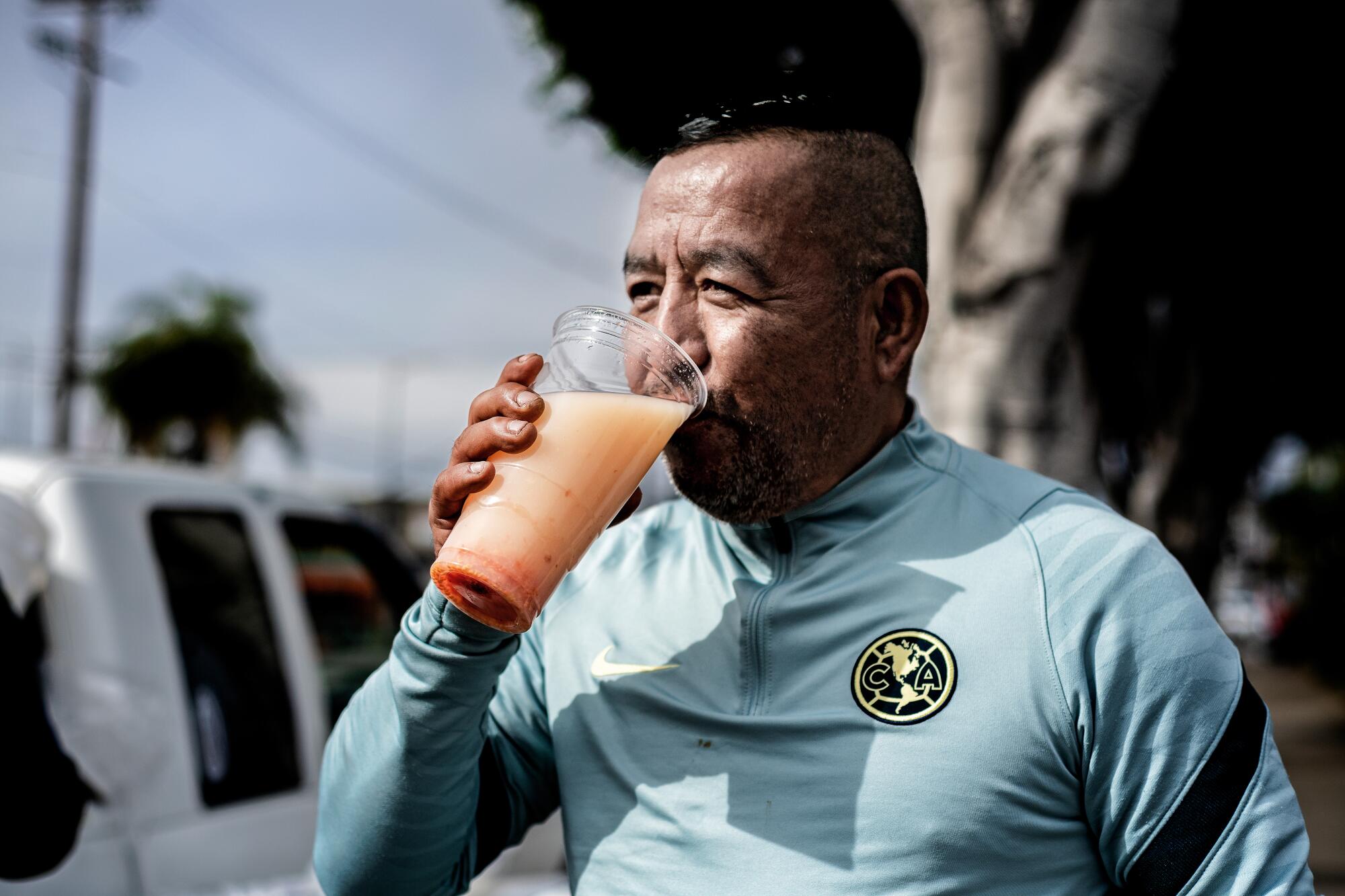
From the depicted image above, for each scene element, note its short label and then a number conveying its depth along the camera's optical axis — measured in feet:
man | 4.15
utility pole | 51.57
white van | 8.65
